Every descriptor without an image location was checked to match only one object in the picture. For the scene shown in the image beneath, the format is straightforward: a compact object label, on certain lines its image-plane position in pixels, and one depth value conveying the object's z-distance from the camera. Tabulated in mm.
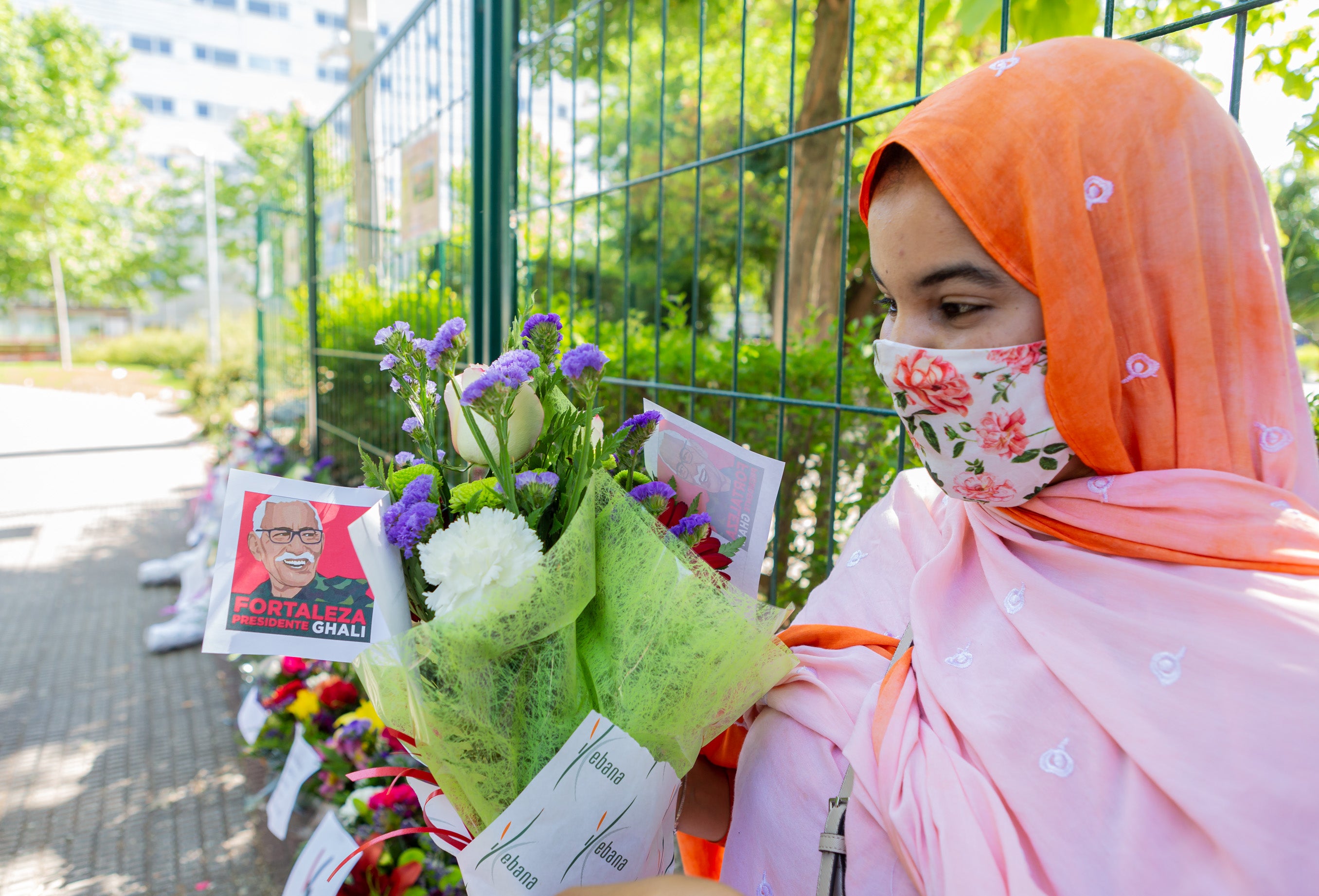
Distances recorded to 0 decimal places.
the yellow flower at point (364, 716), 2305
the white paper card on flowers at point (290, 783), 2066
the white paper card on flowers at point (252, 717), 2684
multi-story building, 37281
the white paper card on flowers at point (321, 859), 1425
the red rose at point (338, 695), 2586
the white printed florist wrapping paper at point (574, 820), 821
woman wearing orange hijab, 707
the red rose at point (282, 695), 2662
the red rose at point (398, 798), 1990
